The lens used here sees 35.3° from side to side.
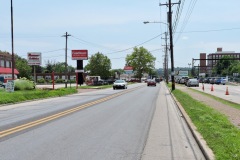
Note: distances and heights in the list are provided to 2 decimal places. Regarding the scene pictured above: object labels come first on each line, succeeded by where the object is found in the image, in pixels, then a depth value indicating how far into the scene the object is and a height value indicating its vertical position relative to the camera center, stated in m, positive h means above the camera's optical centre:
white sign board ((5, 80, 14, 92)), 31.98 -1.29
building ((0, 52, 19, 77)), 81.62 +1.63
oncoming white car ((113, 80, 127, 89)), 55.09 -1.99
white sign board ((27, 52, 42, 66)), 41.48 +1.44
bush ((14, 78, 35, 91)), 36.72 -1.36
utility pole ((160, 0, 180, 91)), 43.38 +5.34
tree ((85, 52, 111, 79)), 124.50 +2.06
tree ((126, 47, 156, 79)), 167.62 +4.69
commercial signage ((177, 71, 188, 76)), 130.15 -0.47
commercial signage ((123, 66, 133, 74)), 166.62 +0.63
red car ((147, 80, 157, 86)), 75.25 -2.29
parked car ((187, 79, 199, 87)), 65.44 -1.96
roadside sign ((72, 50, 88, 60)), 73.19 +3.25
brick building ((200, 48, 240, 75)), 193.20 +8.71
